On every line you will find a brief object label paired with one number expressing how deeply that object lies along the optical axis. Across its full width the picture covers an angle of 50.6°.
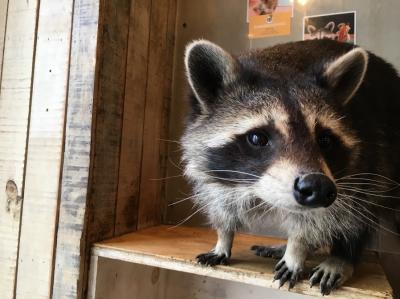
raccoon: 0.31
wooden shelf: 0.33
